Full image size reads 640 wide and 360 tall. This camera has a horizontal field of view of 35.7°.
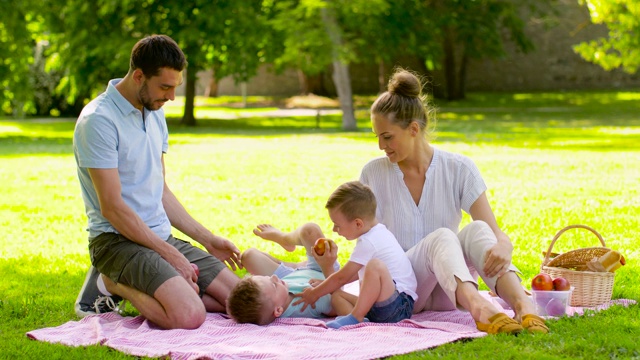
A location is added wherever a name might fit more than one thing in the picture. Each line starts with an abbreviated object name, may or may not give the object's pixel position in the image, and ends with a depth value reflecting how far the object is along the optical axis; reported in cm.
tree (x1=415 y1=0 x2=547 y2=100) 3033
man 516
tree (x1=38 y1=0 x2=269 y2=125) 2383
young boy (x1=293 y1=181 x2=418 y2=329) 506
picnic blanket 449
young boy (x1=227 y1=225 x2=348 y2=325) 520
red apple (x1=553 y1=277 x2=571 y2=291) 529
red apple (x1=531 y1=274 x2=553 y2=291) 527
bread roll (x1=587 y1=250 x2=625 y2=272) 549
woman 493
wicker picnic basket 546
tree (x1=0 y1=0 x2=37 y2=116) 2009
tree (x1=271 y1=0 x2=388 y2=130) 2300
